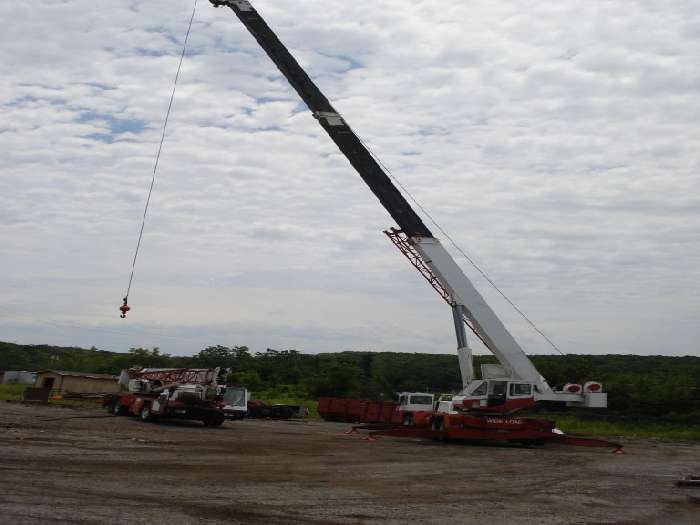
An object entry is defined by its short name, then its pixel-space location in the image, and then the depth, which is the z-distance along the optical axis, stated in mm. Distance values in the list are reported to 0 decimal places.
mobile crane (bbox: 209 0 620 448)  27688
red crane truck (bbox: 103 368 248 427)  31188
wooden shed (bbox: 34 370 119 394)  62312
